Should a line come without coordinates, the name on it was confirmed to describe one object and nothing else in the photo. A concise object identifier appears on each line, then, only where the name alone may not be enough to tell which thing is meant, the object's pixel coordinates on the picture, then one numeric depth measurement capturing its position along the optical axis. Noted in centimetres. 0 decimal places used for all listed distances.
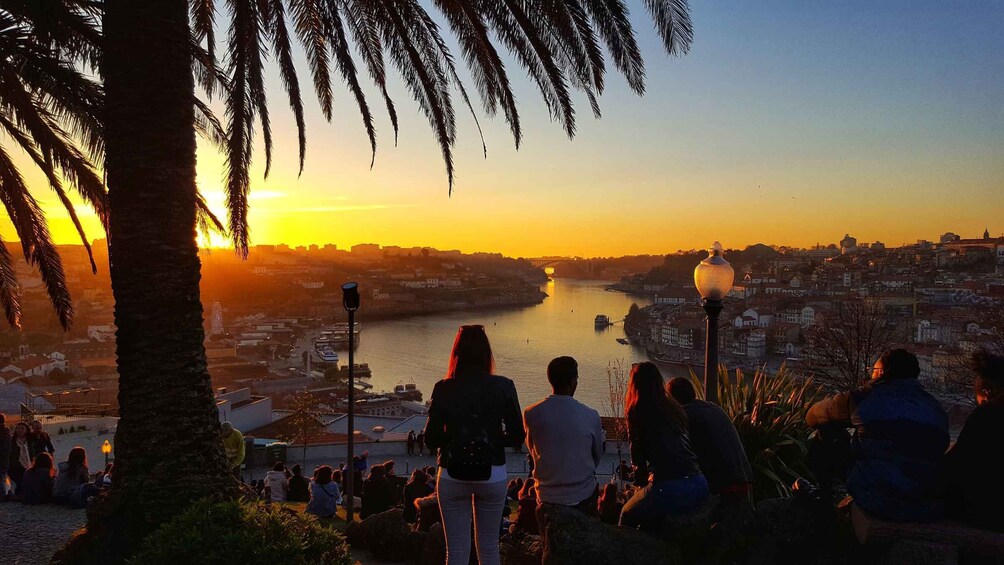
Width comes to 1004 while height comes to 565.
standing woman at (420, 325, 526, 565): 241
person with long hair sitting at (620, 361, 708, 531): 262
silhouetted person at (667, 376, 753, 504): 278
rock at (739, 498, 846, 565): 254
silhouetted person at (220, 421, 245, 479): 540
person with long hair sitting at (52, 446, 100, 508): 532
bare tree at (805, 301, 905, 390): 1581
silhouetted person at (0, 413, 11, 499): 580
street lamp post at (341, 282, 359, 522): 566
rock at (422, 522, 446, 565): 350
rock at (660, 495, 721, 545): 263
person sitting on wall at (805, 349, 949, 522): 231
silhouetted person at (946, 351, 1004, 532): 225
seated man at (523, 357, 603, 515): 259
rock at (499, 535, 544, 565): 286
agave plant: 392
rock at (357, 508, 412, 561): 397
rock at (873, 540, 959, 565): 223
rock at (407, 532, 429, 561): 387
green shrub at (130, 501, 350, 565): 229
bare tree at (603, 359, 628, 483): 1415
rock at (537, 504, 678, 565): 249
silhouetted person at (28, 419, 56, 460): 673
